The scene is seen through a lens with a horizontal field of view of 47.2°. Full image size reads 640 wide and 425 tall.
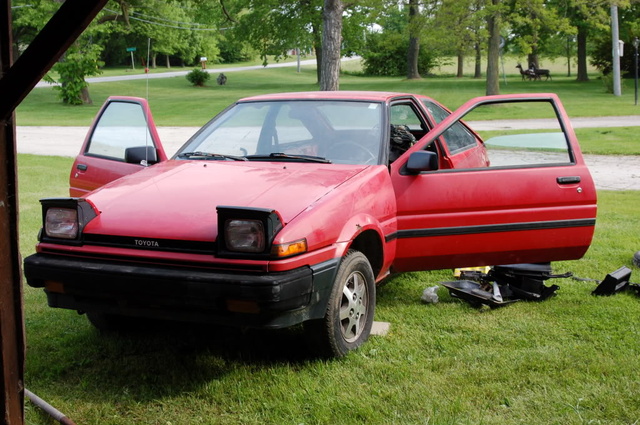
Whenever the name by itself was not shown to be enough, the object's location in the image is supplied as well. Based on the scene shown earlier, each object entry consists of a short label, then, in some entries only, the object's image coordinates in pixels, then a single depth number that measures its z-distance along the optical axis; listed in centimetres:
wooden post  242
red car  372
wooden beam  217
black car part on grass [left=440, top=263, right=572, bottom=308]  530
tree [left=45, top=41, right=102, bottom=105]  3350
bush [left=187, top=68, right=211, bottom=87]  4775
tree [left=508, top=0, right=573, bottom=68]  2409
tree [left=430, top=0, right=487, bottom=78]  2475
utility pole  3041
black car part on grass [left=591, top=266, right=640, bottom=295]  546
